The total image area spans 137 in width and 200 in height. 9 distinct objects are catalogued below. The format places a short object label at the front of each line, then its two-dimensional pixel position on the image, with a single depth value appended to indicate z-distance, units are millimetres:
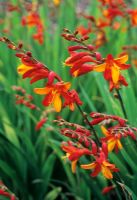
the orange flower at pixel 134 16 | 1313
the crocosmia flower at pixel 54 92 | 819
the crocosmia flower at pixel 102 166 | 802
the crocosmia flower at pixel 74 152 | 815
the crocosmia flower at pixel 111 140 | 837
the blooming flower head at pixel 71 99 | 815
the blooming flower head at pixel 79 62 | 826
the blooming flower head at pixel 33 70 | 807
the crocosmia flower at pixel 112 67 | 823
